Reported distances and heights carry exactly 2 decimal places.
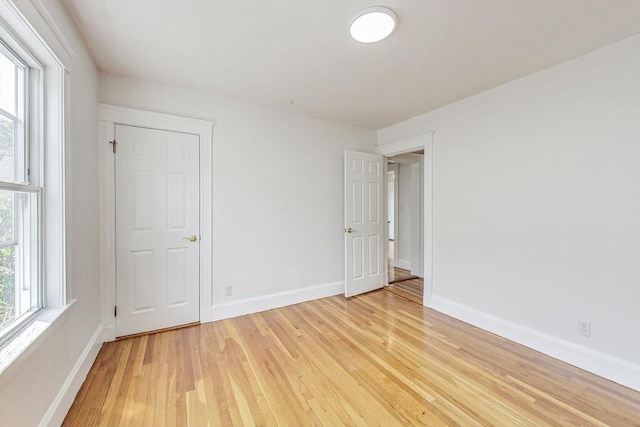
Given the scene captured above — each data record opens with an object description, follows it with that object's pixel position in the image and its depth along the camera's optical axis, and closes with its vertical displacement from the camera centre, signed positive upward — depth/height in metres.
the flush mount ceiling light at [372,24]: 1.58 +1.22
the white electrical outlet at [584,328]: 2.01 -0.91
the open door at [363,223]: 3.59 -0.16
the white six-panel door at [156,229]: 2.40 -0.17
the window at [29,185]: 1.21 +0.14
